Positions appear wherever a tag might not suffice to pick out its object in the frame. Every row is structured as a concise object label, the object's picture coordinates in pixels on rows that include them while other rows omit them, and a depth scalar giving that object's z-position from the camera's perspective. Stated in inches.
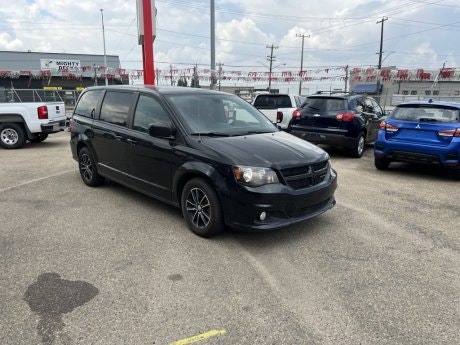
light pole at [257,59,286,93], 1455.2
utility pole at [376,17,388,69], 1780.6
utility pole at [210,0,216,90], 827.0
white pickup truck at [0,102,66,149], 433.4
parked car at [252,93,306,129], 507.2
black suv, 379.6
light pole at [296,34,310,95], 1425.7
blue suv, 288.4
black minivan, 163.6
